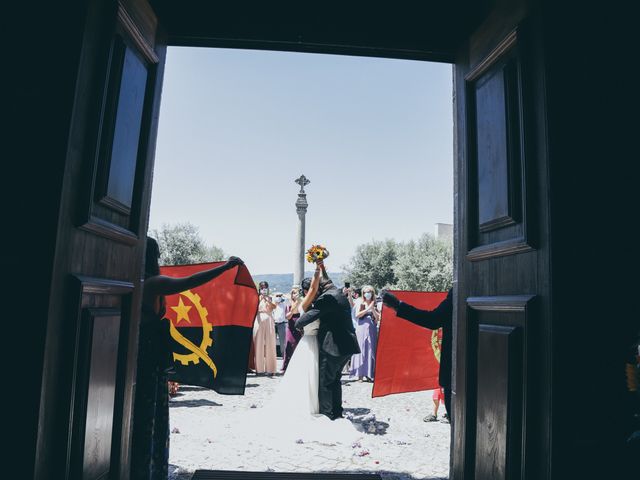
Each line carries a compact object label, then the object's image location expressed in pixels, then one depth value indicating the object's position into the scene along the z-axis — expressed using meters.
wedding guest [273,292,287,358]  14.54
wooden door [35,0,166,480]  1.98
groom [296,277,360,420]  6.92
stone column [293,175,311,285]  25.44
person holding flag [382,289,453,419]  4.37
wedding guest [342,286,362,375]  12.46
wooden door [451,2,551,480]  2.12
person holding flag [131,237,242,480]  3.39
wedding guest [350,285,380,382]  11.53
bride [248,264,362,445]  6.37
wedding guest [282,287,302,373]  11.03
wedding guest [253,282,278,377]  12.05
